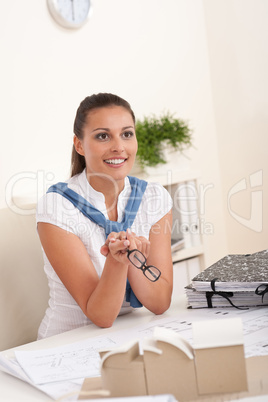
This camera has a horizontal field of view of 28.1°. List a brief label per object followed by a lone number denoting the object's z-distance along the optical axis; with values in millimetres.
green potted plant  2859
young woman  1477
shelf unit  2826
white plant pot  2883
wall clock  2751
